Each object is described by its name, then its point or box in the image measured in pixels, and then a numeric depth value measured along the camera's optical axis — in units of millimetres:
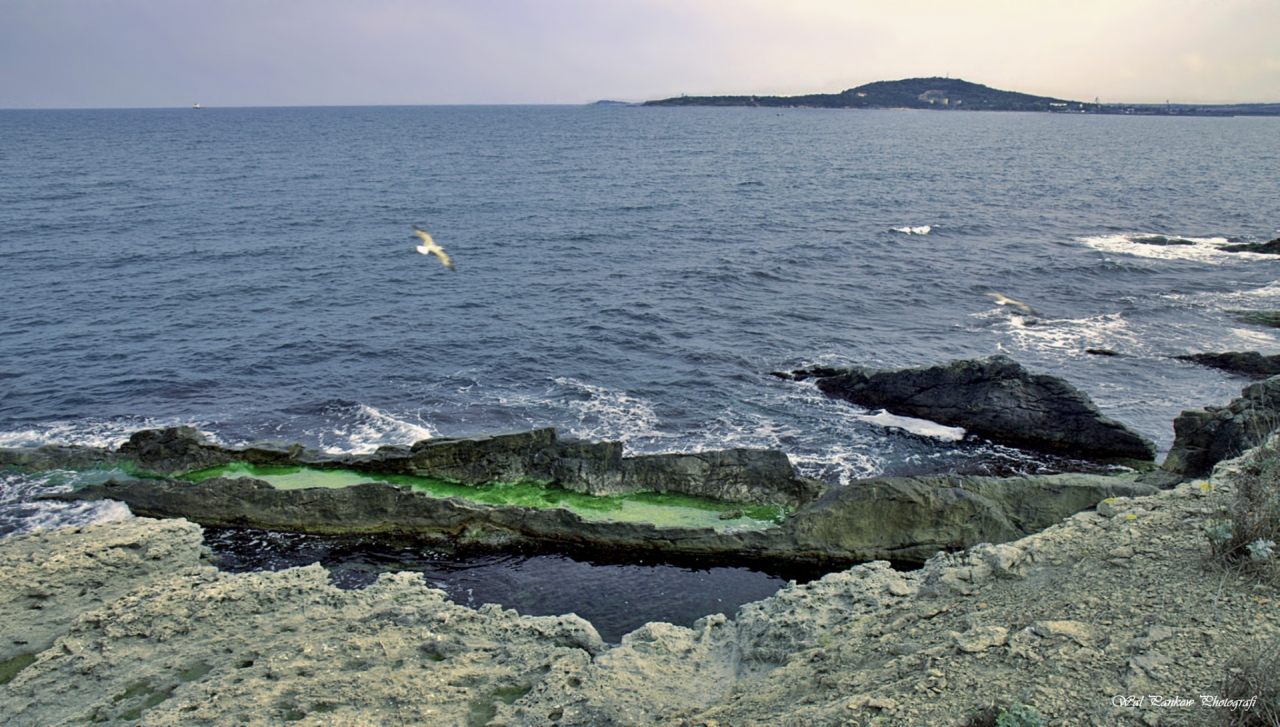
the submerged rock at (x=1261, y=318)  37500
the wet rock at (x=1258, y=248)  53031
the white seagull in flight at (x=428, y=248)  23417
